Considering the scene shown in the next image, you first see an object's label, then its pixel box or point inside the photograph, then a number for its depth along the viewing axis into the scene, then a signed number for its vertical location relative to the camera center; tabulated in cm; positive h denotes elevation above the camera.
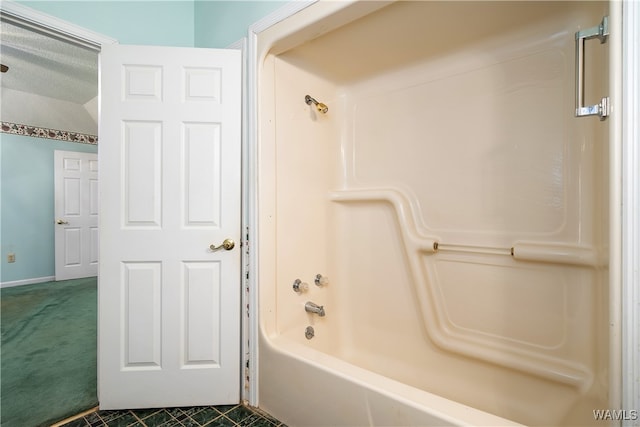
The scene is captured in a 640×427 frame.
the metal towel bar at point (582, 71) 96 +47
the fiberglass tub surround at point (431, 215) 140 -2
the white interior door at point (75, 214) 476 -4
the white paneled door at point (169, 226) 168 -8
